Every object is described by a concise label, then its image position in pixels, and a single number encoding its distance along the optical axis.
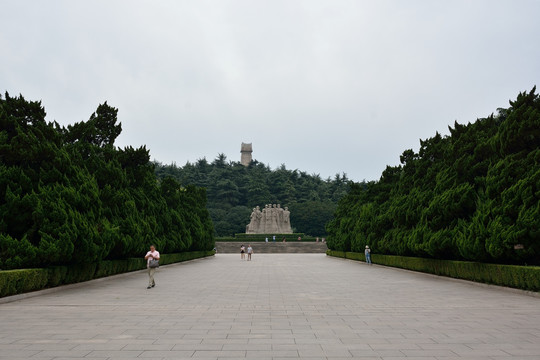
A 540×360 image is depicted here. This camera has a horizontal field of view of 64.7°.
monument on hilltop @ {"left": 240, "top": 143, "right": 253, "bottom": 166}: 122.38
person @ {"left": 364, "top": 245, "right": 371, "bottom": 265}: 24.95
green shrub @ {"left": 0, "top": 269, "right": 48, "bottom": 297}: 10.11
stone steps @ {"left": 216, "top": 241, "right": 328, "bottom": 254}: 50.72
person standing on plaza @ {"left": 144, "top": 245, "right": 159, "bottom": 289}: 13.44
